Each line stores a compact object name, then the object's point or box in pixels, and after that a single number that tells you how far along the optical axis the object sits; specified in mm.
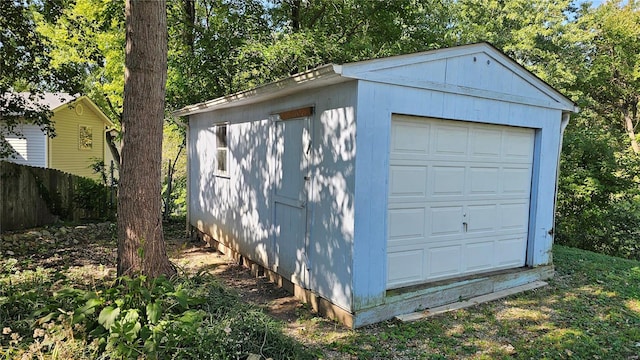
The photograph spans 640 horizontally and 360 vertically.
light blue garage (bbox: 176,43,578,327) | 4113
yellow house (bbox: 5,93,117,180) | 14500
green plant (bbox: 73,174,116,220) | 9172
